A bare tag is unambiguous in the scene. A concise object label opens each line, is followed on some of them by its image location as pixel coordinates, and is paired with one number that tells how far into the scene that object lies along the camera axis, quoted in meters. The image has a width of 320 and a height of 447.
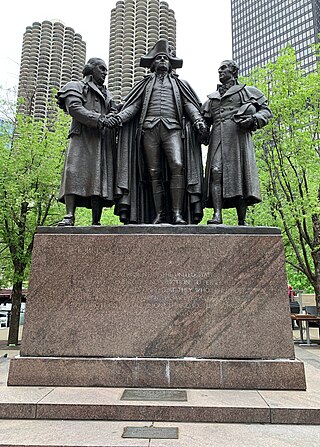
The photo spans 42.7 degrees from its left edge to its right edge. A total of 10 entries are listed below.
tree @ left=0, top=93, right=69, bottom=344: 16.03
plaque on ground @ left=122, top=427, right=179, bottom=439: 3.97
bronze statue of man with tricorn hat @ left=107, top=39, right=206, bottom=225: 6.90
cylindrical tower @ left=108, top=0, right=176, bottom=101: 126.06
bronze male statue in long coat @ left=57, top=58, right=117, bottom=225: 6.61
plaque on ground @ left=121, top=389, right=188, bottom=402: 4.73
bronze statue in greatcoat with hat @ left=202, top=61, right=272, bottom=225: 6.65
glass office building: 113.50
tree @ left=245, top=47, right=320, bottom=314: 16.39
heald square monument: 5.33
